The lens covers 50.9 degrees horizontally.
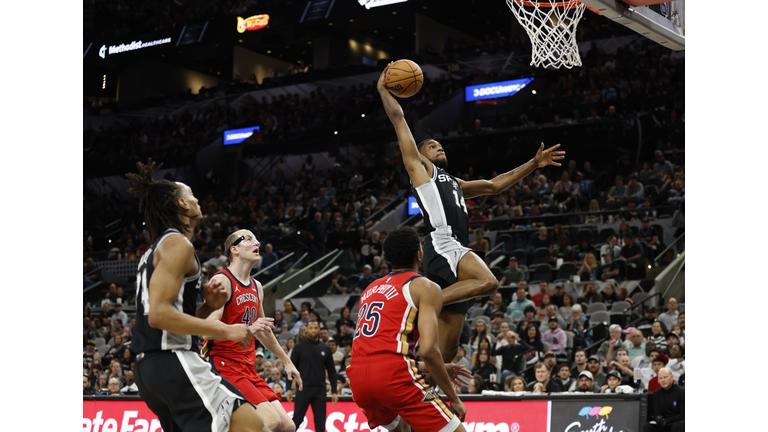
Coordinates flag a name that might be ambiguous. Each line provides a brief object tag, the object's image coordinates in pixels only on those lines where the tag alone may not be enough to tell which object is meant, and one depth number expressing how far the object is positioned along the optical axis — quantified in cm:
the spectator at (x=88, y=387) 1447
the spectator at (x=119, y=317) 1824
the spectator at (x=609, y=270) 1488
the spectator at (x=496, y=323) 1338
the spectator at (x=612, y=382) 1048
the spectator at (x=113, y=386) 1388
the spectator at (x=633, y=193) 1741
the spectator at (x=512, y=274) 1565
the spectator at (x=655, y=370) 1000
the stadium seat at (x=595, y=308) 1386
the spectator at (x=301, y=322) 1556
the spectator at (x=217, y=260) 1928
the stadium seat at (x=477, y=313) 1487
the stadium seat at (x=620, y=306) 1373
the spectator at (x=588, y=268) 1512
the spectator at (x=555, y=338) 1265
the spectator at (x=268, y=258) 1898
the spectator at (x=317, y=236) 1942
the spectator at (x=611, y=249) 1531
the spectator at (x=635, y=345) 1173
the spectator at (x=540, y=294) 1466
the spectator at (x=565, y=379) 1105
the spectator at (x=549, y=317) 1334
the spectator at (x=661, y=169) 1812
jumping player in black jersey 612
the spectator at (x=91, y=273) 2178
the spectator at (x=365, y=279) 1755
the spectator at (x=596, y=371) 1088
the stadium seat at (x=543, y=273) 1583
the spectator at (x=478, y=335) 1291
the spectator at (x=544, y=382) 1101
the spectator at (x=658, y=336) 1191
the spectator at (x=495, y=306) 1467
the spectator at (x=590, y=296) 1427
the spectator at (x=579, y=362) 1116
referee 1034
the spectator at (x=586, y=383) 1062
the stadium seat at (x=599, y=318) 1338
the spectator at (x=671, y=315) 1266
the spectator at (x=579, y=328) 1291
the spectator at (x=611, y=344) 1197
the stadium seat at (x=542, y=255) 1658
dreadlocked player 390
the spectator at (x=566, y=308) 1393
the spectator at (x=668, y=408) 899
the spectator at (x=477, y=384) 1120
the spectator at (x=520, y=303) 1412
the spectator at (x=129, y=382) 1401
